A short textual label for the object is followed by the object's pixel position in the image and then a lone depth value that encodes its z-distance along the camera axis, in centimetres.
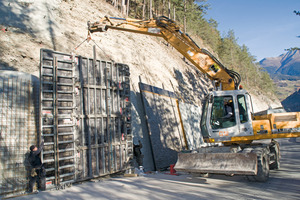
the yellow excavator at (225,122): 790
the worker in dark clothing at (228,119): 902
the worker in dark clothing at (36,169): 676
